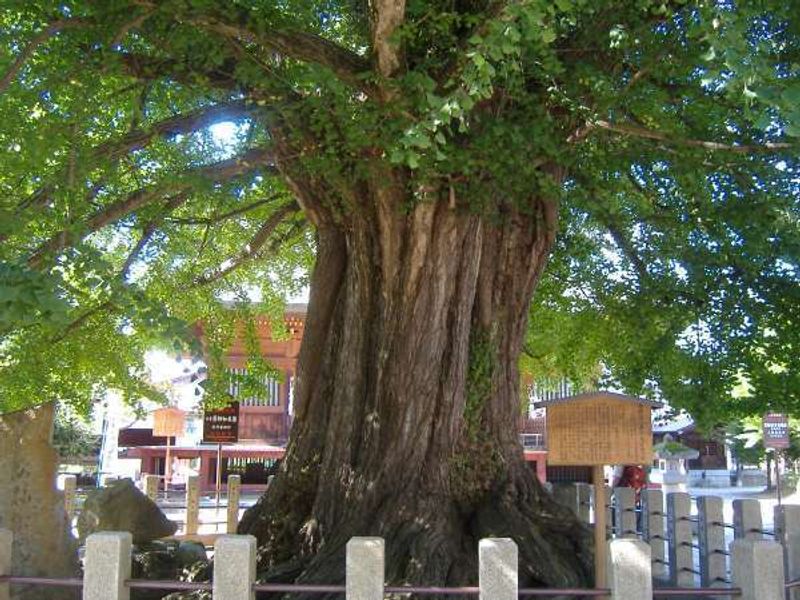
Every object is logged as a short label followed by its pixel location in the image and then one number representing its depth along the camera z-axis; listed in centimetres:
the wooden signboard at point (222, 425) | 1583
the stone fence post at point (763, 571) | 537
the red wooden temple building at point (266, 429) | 2023
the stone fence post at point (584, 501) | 1066
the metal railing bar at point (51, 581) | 545
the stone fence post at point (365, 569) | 504
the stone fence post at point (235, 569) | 523
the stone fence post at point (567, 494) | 1047
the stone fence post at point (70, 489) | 1484
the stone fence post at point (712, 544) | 865
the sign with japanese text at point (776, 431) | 1823
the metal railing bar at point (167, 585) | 529
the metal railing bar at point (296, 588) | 514
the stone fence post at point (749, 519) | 824
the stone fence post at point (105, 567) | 533
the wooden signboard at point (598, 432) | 689
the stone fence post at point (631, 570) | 510
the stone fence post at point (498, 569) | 504
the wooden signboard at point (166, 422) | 1998
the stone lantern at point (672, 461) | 2673
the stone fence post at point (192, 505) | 1516
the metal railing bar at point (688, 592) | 535
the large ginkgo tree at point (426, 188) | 691
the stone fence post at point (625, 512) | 991
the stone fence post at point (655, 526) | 979
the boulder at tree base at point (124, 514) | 939
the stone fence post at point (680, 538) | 894
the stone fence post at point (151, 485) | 1650
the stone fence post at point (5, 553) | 585
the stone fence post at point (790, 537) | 737
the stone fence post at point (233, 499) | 1363
